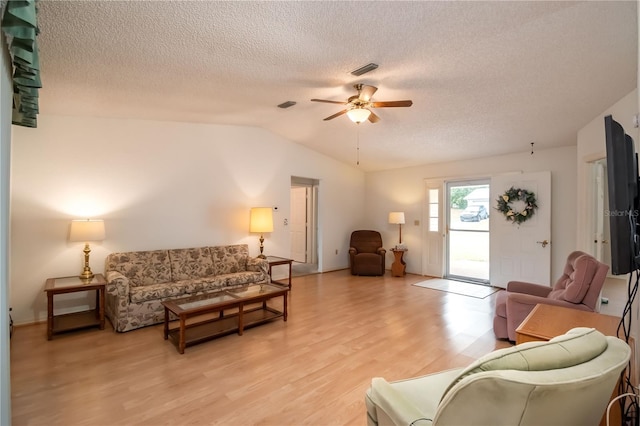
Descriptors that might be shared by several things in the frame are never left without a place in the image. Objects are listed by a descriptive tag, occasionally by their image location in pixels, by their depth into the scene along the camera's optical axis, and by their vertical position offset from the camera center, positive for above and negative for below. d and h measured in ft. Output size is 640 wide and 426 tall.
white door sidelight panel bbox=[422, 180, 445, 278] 20.38 -1.03
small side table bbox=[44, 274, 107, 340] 10.35 -3.36
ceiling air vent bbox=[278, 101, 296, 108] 12.99 +4.80
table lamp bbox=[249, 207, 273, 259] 16.67 -0.26
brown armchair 20.95 -2.65
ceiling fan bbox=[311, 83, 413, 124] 10.33 +3.82
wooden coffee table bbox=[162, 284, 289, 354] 9.86 -3.83
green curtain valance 3.77 +2.30
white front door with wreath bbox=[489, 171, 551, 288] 16.15 -1.25
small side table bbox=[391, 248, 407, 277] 21.09 -3.39
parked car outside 18.97 +0.13
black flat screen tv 4.01 +0.21
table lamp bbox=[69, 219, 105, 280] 11.44 -0.68
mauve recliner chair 8.55 -2.46
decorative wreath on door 16.47 +0.63
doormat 16.58 -4.13
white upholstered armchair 2.74 -1.55
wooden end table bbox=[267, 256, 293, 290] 16.75 -2.55
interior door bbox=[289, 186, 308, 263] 24.70 -0.70
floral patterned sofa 11.14 -2.74
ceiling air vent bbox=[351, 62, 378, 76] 9.27 +4.55
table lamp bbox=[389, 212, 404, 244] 21.39 -0.15
